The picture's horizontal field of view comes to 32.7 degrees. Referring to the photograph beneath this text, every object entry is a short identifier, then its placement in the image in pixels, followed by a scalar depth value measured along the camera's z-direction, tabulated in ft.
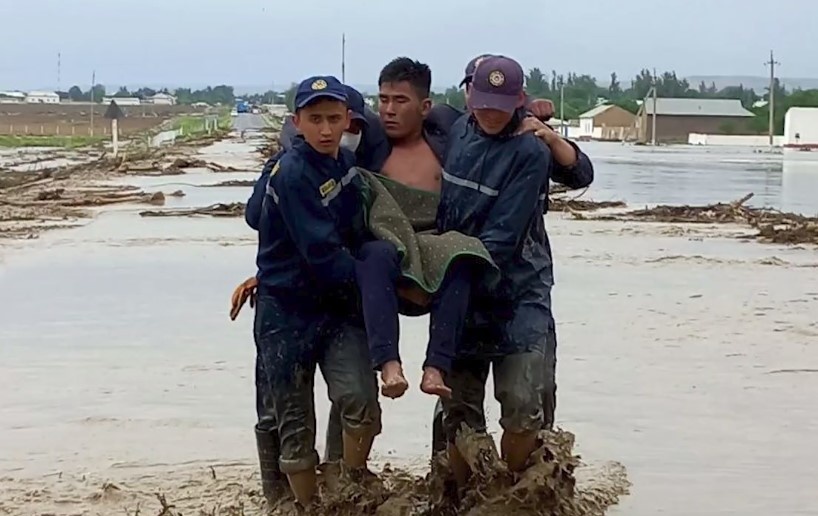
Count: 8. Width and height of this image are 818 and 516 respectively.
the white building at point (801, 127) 287.07
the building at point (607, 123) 368.48
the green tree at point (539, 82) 476.75
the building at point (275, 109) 460.96
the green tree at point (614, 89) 586.78
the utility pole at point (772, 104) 303.89
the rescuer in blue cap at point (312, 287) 15.85
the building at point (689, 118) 363.56
